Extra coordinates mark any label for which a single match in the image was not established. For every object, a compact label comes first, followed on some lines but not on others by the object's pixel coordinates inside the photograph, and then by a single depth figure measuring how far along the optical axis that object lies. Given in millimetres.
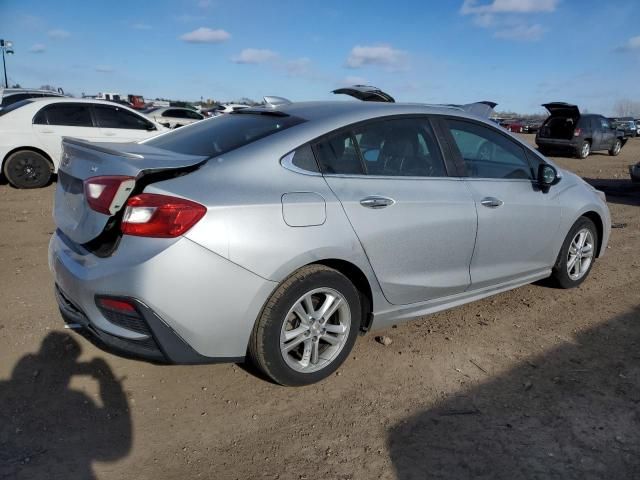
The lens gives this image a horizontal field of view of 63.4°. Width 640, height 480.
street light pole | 42844
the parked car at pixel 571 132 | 18578
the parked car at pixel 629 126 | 40206
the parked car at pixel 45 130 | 8859
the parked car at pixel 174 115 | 19172
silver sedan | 2455
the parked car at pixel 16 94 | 16781
